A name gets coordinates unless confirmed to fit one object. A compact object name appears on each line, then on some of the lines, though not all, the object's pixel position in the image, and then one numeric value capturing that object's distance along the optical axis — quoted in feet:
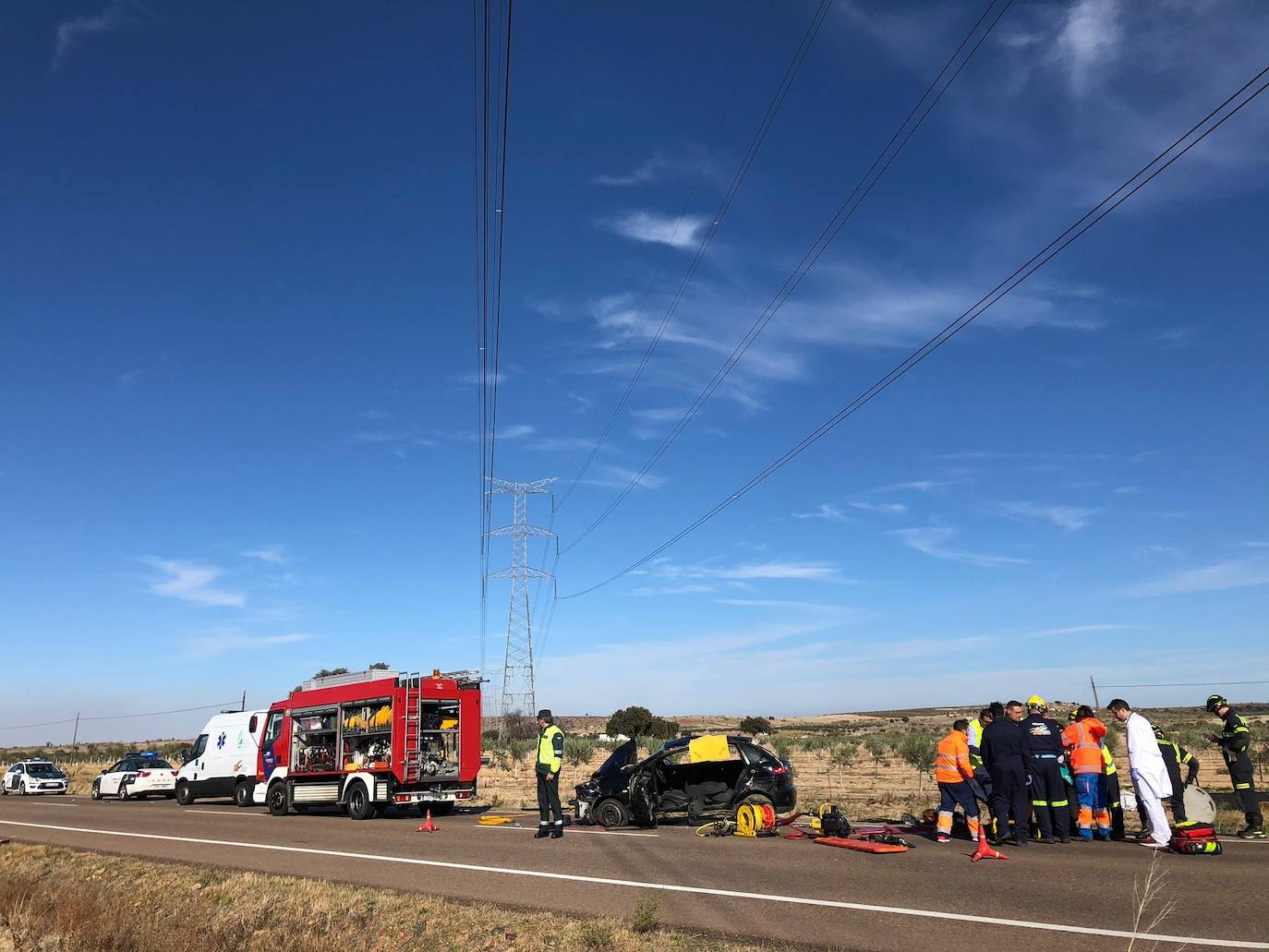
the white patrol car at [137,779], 99.76
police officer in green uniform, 47.34
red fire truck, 65.77
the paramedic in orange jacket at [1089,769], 42.47
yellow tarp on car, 53.06
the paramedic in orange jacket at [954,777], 39.47
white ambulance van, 84.84
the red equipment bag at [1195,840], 35.86
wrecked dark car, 51.62
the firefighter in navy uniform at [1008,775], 40.37
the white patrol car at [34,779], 121.90
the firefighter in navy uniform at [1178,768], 41.91
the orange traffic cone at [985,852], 35.81
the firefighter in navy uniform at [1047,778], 41.27
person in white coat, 38.45
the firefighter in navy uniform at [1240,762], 40.57
